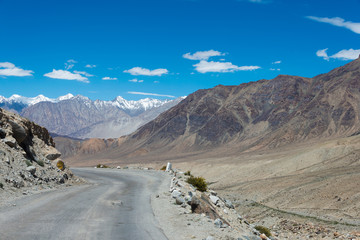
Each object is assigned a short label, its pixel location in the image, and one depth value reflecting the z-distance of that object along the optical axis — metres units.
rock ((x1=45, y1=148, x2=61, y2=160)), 22.24
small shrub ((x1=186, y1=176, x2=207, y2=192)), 22.01
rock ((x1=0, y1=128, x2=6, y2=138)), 17.87
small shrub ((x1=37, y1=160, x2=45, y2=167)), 19.61
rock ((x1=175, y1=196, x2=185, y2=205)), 14.05
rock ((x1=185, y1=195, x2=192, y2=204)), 14.41
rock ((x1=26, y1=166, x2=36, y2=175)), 17.10
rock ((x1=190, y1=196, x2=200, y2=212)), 12.95
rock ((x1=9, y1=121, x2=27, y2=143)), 18.97
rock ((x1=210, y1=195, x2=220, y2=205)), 18.82
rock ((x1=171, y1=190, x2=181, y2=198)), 15.91
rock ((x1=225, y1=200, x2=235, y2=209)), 21.33
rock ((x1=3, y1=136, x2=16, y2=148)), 17.59
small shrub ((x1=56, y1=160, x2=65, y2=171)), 22.29
